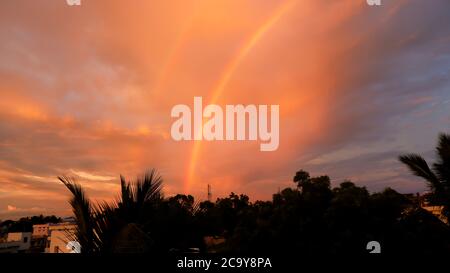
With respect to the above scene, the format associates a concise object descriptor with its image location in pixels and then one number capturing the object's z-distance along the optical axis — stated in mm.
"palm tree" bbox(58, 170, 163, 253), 4051
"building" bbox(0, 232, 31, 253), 45738
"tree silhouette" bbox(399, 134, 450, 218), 10320
